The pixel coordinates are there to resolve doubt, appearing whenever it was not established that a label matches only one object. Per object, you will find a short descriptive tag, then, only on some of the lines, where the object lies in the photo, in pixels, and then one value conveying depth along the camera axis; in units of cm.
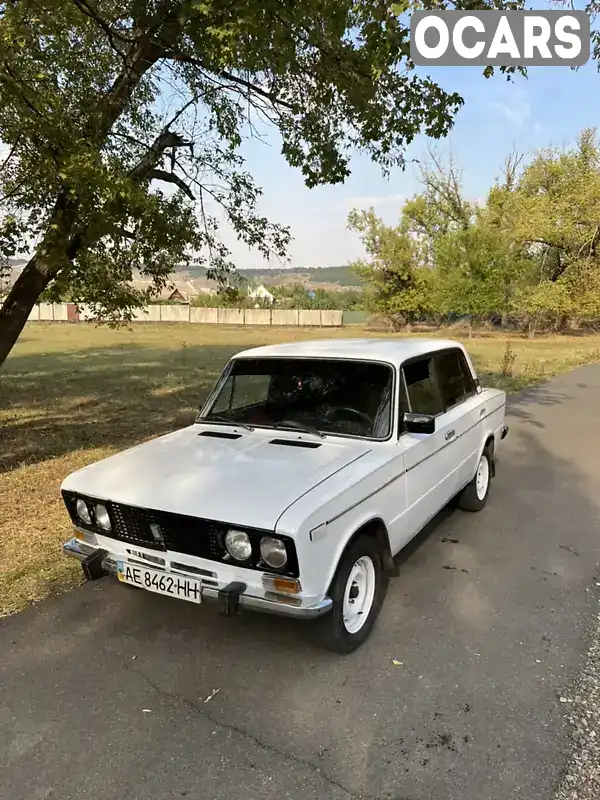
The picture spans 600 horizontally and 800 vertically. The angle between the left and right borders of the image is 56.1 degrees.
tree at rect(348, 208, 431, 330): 4281
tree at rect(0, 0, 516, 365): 487
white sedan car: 282
